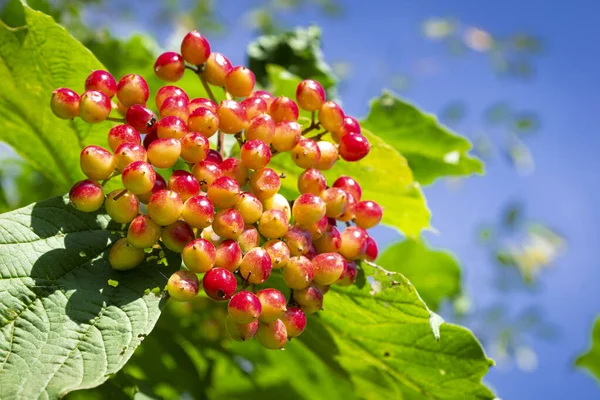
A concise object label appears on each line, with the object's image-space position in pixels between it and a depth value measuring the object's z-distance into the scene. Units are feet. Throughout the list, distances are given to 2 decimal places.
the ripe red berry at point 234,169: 2.10
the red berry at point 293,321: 2.09
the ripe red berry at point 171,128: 2.08
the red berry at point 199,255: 2.03
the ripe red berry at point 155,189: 2.07
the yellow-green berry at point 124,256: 2.07
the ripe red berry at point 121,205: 2.06
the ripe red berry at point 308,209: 2.10
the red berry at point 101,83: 2.13
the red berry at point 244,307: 2.03
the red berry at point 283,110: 2.15
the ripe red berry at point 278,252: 2.08
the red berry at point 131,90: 2.12
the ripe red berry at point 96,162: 2.06
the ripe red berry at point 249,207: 2.08
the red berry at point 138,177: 2.04
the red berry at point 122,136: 2.08
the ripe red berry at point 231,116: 2.11
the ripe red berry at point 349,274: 2.15
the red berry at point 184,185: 2.06
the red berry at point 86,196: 2.06
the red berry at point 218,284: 2.04
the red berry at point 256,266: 2.06
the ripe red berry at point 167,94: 2.12
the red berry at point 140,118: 2.10
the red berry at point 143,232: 2.05
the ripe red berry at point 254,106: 2.15
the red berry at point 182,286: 2.04
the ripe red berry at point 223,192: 2.06
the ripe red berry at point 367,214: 2.18
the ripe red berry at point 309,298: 2.10
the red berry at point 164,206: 2.04
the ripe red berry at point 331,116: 2.18
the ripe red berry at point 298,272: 2.08
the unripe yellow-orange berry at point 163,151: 2.07
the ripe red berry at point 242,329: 2.06
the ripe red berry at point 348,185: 2.18
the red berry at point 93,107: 2.10
